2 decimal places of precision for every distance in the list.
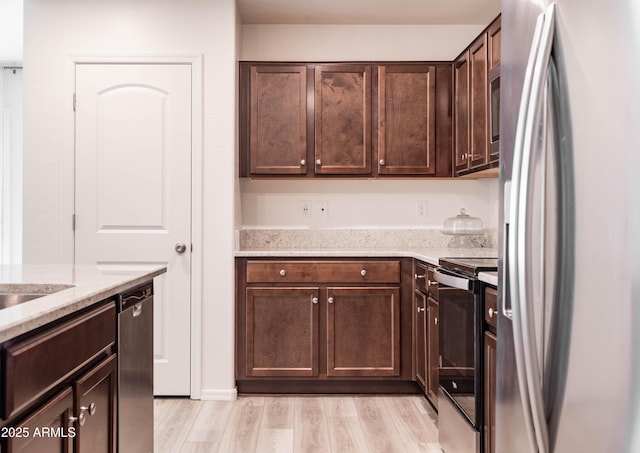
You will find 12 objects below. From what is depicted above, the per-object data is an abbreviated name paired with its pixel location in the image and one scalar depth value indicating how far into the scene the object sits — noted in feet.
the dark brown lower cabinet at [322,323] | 10.77
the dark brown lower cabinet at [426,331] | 9.20
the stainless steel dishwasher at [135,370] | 5.71
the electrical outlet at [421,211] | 12.80
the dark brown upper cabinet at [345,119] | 11.53
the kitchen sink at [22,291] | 5.22
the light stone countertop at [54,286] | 3.50
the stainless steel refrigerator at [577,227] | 2.47
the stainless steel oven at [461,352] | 6.65
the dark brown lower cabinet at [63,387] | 3.38
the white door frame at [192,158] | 10.83
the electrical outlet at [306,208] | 12.71
